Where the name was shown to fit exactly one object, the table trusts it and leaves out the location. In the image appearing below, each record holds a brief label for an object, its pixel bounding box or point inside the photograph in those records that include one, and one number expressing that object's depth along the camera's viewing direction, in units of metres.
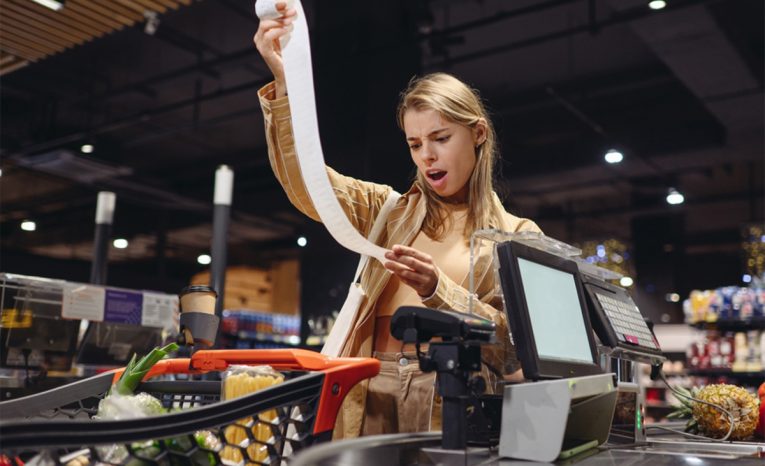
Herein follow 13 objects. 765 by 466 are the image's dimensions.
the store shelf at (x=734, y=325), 6.08
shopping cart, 0.79
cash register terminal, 1.07
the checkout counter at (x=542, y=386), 1.05
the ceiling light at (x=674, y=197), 10.60
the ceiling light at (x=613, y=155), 8.99
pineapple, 1.75
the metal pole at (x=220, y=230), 3.62
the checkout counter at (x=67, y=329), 3.30
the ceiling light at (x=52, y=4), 4.87
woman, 1.54
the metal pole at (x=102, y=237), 4.43
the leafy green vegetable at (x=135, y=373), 1.32
